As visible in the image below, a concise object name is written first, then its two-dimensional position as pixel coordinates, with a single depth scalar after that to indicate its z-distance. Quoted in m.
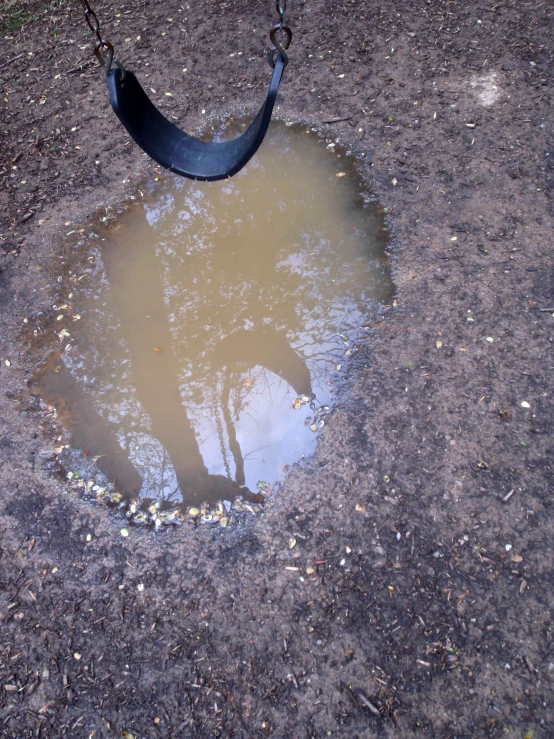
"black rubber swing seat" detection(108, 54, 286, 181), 2.51
